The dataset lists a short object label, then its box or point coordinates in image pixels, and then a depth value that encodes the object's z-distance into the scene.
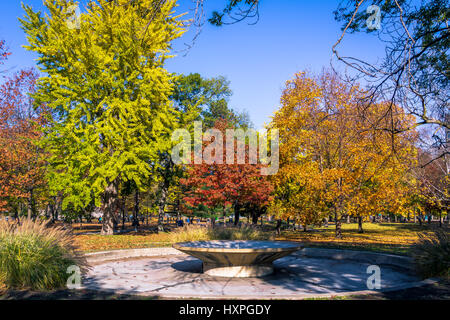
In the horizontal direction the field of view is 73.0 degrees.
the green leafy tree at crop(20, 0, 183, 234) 17.39
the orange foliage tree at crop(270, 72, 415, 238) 17.52
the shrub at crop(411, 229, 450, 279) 7.02
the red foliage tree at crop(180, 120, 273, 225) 19.28
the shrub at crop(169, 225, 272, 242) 12.62
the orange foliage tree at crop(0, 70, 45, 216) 22.36
